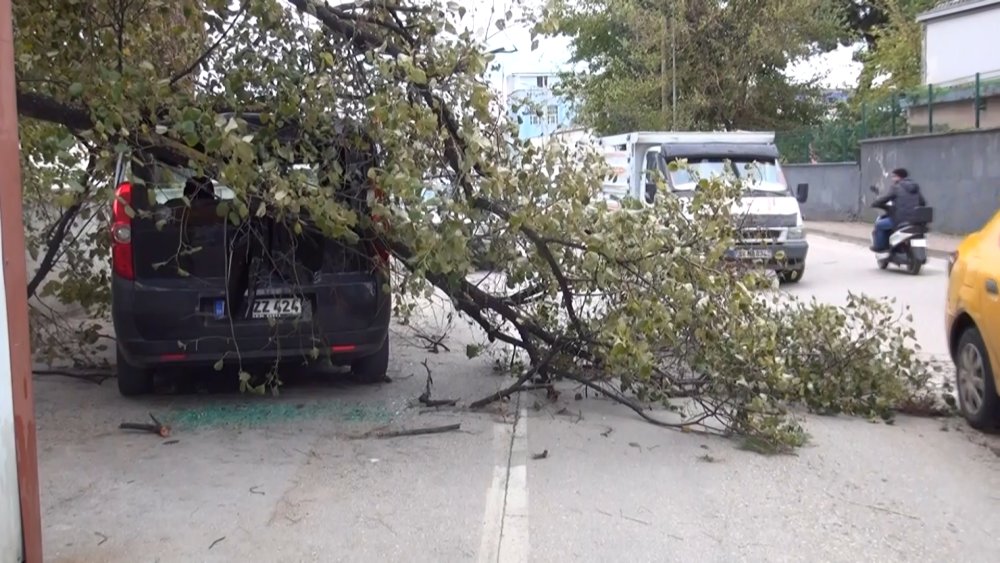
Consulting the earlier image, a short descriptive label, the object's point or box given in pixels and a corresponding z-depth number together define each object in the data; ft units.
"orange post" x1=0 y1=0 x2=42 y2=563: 13.92
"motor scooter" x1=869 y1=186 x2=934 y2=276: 56.44
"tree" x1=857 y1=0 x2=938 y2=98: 127.03
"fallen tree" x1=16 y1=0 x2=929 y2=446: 21.45
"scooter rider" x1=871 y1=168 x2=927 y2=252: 57.31
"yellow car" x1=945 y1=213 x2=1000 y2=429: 22.49
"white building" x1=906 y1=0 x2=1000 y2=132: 87.97
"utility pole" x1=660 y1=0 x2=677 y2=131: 104.58
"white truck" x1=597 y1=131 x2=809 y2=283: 53.16
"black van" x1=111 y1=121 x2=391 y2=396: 23.20
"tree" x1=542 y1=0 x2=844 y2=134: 104.99
